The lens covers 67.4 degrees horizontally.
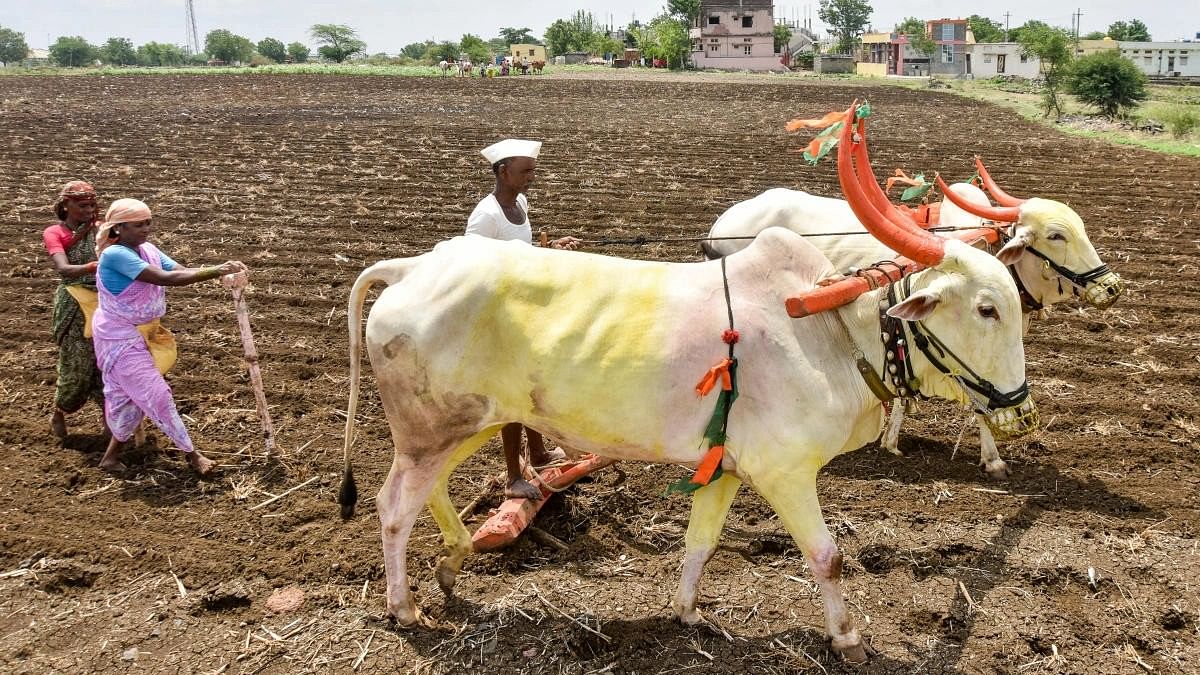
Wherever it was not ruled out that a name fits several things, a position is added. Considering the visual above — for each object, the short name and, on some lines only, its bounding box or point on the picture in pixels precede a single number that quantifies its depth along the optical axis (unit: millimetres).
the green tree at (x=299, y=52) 96669
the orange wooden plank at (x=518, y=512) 4609
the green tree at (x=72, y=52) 99938
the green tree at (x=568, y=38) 86875
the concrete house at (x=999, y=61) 60188
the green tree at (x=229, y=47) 92750
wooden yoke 3611
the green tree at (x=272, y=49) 99625
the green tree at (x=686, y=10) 78562
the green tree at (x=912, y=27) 82850
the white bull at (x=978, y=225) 5387
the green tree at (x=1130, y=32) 98688
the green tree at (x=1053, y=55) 27250
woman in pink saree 5121
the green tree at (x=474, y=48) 62875
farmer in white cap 4828
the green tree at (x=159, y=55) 106500
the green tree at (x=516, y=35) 110625
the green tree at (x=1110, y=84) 26734
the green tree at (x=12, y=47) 99750
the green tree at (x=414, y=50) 109125
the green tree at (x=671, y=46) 62500
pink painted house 67056
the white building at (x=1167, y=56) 65188
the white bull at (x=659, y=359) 3668
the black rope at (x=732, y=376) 3682
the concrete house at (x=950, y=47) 68375
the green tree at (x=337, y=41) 83956
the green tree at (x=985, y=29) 98675
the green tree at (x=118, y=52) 105562
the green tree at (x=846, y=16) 111375
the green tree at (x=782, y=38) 84231
